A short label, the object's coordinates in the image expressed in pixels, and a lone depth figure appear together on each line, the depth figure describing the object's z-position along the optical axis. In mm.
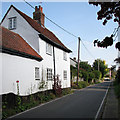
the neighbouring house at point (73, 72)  28916
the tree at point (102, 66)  71250
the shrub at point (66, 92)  17100
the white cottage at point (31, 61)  9570
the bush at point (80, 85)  26186
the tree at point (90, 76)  40188
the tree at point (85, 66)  40781
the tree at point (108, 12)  3537
